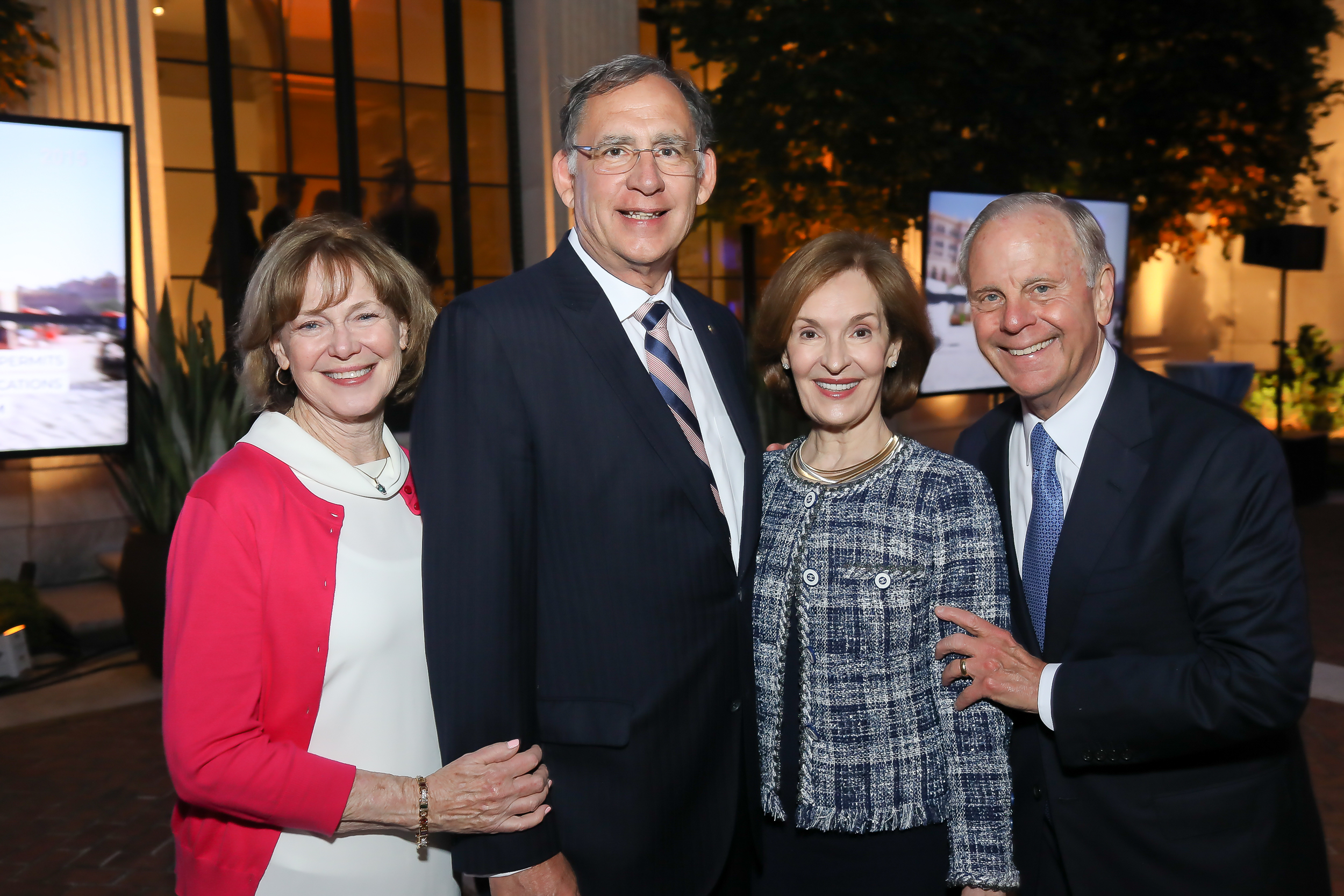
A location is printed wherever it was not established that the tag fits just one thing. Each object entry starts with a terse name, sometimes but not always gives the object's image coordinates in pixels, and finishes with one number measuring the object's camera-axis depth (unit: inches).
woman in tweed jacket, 71.1
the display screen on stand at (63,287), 182.7
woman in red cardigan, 59.9
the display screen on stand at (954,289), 267.4
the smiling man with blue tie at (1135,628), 66.5
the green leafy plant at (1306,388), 474.6
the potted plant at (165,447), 201.6
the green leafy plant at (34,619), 214.5
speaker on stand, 378.3
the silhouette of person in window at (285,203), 295.3
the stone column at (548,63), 330.6
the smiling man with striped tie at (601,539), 62.7
